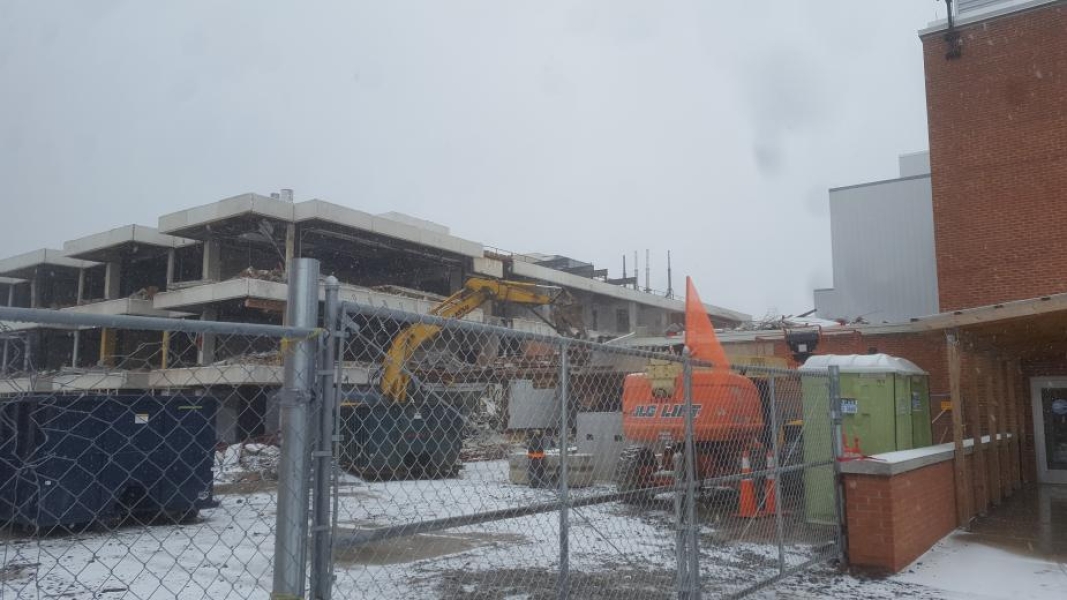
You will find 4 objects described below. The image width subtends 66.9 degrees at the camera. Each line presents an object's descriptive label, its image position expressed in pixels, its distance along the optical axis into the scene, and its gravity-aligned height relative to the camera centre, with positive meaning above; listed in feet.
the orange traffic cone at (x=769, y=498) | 34.34 -4.28
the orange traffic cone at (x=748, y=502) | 35.91 -4.59
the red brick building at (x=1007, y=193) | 55.01 +14.59
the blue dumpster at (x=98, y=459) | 33.14 -2.48
